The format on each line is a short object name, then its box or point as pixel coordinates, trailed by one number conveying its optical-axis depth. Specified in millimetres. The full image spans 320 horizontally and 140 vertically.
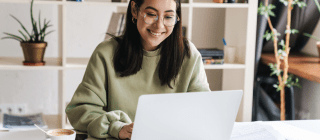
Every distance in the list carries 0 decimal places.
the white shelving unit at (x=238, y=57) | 2148
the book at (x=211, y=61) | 2356
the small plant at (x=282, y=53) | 2520
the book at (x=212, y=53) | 2365
